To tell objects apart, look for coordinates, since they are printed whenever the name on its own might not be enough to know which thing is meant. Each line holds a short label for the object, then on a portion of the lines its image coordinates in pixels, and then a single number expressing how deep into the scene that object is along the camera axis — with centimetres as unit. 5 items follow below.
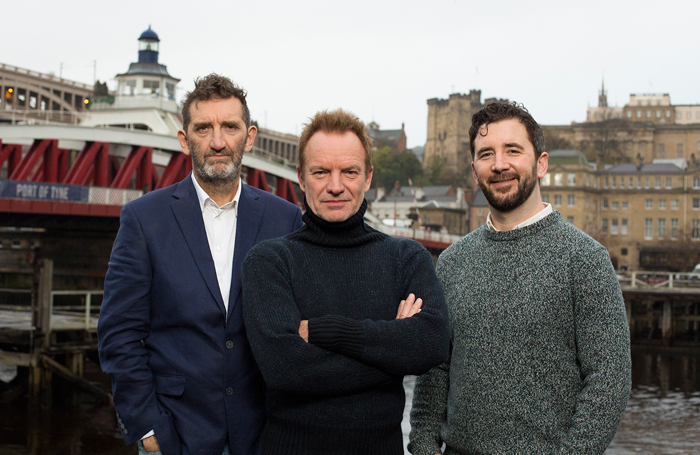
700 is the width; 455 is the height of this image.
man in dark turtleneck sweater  265
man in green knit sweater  273
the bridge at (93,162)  2380
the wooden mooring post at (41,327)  1383
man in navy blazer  300
